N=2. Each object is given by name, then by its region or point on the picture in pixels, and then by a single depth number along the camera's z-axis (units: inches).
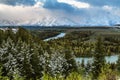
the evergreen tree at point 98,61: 1665.7
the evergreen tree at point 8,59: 1426.1
